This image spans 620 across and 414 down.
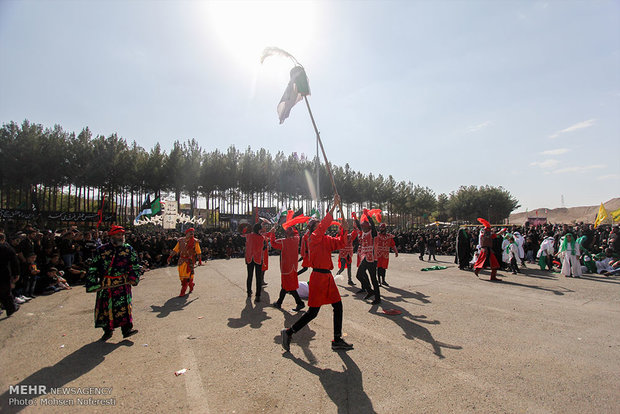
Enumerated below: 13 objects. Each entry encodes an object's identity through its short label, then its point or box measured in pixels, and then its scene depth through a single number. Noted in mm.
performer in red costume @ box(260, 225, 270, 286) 7851
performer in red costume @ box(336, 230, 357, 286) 9727
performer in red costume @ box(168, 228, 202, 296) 8469
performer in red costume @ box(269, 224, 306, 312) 6789
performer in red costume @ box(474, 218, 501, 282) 10695
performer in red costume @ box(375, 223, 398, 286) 9312
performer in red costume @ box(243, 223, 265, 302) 7703
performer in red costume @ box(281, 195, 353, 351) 4523
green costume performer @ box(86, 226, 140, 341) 4977
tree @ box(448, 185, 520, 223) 55688
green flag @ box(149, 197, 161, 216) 22578
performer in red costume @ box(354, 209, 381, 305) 7062
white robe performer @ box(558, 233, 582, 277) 11477
